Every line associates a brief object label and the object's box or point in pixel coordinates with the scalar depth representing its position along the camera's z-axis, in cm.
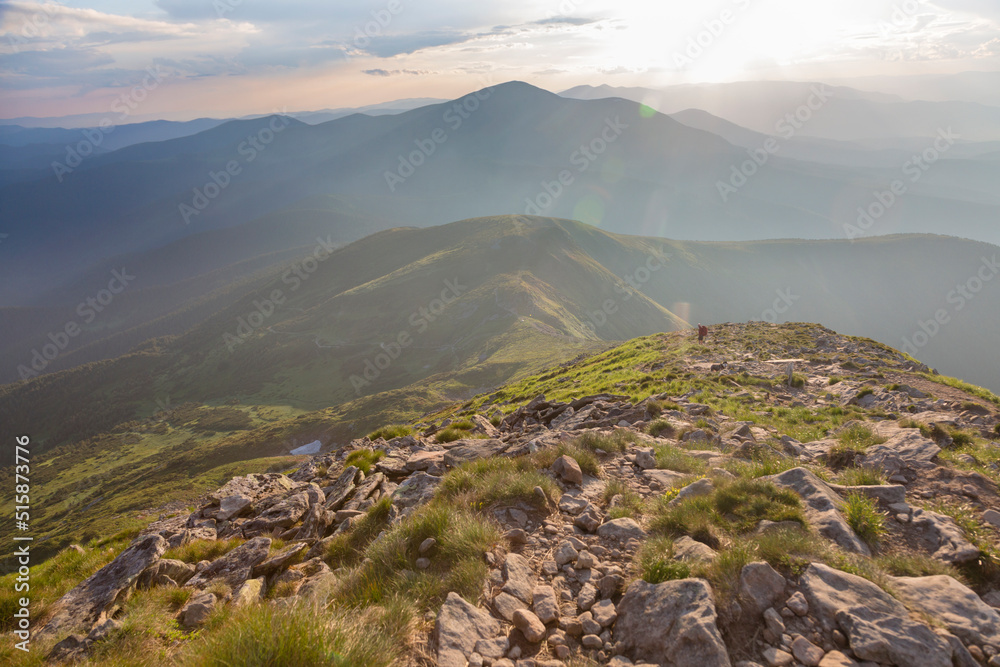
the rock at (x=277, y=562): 919
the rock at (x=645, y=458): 1095
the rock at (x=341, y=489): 1230
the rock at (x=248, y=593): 779
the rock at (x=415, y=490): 1062
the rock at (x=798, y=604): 517
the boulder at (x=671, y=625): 487
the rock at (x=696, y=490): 827
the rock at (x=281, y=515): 1223
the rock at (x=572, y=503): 855
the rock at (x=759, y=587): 537
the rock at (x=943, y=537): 626
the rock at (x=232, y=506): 1394
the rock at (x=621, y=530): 749
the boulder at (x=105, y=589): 904
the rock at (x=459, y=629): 512
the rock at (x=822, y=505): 671
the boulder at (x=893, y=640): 454
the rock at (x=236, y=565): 927
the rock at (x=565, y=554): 700
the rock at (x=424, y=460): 1344
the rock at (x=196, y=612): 761
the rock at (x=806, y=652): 468
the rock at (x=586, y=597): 612
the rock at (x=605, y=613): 568
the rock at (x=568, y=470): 975
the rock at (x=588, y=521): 790
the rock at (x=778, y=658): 470
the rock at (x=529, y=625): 551
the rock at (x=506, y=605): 592
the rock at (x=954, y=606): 491
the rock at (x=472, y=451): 1285
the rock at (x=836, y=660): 453
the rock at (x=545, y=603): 583
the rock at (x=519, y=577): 629
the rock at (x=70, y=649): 706
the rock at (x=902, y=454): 957
